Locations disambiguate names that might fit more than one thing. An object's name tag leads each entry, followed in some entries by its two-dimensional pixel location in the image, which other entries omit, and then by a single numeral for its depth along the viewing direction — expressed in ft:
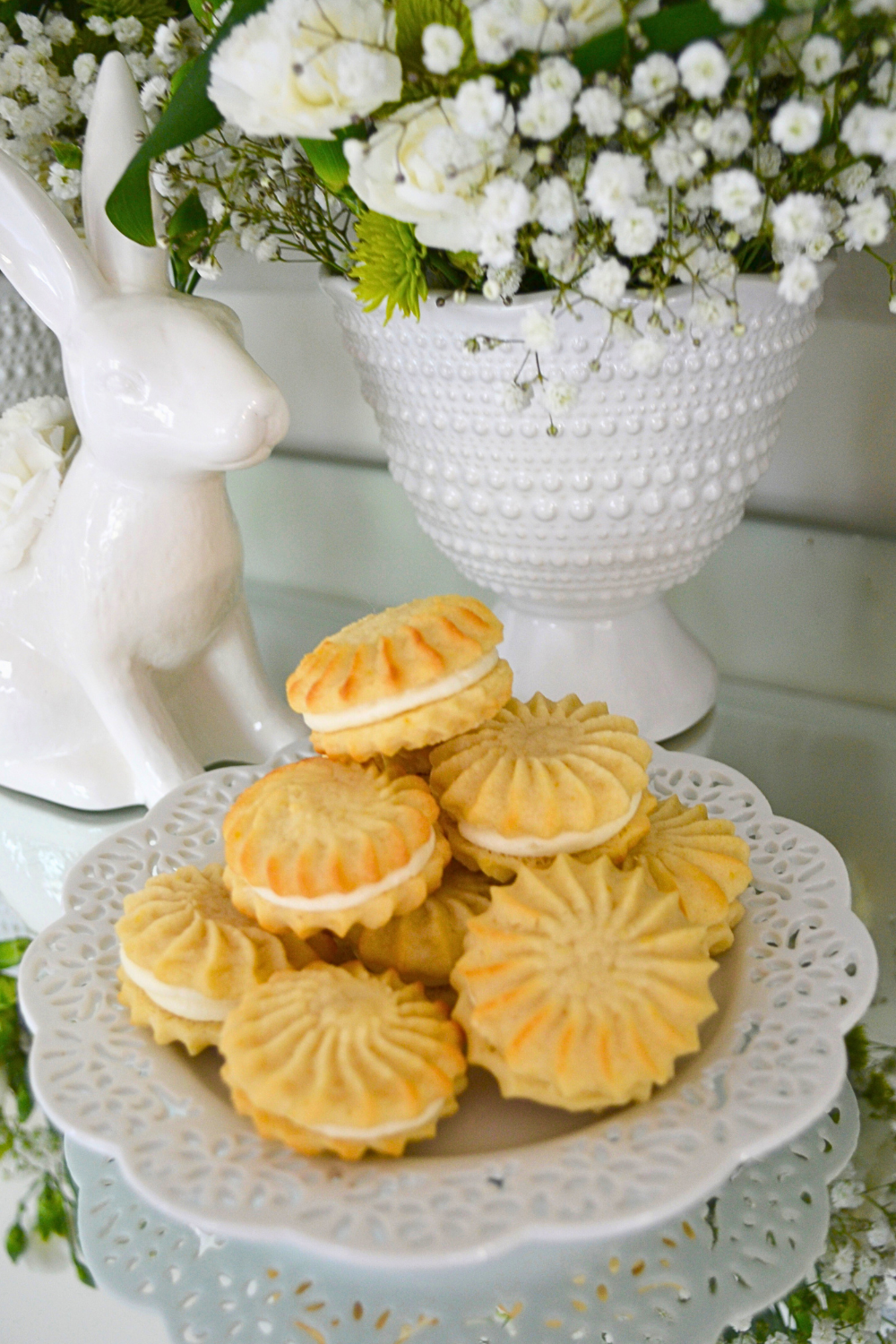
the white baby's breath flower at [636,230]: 1.55
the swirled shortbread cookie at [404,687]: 1.67
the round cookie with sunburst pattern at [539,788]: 1.63
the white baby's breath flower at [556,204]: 1.60
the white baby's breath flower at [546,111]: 1.47
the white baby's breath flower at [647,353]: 1.68
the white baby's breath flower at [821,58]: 1.50
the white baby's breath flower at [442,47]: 1.45
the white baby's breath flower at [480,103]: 1.46
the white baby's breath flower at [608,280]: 1.63
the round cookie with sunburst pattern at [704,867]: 1.64
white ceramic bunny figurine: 1.96
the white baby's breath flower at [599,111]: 1.51
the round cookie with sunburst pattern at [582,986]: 1.34
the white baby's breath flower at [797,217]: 1.53
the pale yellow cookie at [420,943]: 1.62
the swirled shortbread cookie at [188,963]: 1.53
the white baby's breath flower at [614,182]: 1.52
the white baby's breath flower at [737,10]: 1.34
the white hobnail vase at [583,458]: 1.94
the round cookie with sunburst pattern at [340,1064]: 1.31
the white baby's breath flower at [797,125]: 1.47
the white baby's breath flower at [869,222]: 1.65
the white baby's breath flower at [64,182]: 2.43
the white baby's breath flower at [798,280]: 1.60
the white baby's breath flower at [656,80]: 1.48
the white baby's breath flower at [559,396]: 1.78
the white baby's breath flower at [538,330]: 1.68
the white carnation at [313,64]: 1.49
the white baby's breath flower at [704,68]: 1.43
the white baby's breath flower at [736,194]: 1.51
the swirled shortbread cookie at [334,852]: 1.52
